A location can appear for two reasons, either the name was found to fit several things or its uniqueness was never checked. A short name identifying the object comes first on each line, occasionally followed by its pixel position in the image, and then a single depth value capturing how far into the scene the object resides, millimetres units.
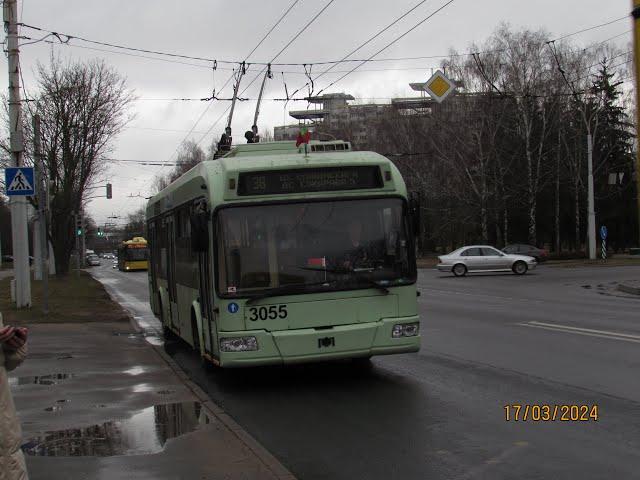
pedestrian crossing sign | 16375
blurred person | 3646
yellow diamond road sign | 19927
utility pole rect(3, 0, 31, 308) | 18906
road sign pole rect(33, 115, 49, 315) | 18134
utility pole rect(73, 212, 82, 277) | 40406
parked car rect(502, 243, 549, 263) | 49000
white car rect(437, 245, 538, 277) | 35125
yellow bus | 64375
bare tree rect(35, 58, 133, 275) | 37156
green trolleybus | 8609
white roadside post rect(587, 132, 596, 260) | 43656
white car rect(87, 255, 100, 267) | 101125
